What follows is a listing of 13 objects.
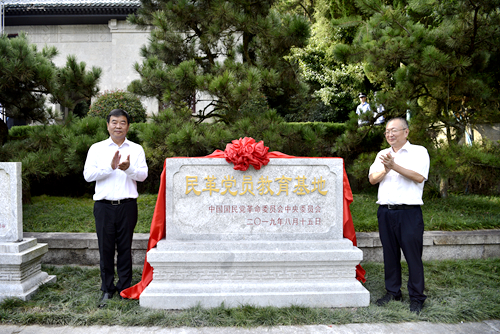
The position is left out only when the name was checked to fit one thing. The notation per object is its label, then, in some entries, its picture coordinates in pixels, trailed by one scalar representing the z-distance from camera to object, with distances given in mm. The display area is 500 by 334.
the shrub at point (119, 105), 7300
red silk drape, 2955
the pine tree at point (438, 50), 3938
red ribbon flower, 2834
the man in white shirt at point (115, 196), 2844
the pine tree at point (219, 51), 3938
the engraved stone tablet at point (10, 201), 2936
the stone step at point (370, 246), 3719
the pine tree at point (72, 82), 4398
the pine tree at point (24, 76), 3930
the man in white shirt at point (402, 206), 2723
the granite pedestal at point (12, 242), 2910
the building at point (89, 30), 10836
